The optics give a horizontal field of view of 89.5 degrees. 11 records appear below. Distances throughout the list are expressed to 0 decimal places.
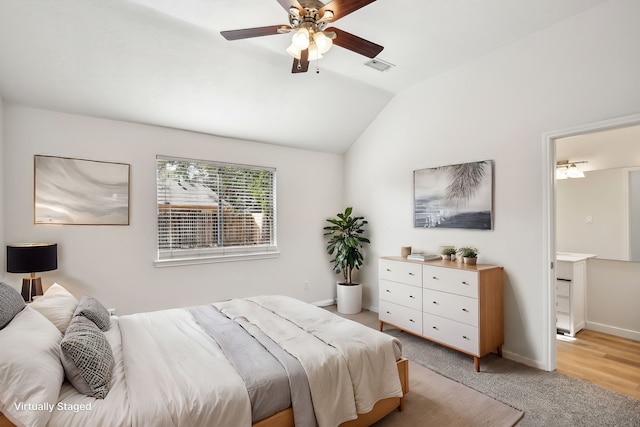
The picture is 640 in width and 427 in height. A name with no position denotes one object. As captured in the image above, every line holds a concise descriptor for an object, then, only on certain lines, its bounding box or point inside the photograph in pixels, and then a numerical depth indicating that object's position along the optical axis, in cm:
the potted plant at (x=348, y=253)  463
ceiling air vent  345
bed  139
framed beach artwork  337
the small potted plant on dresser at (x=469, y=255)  321
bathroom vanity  367
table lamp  273
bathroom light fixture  402
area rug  220
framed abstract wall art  314
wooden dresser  296
